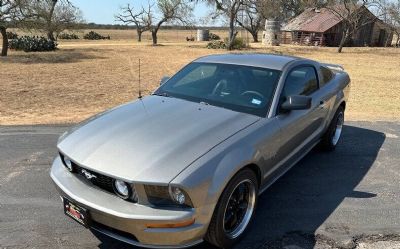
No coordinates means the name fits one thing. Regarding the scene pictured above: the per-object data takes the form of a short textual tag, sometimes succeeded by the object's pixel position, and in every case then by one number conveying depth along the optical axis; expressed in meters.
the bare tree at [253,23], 56.97
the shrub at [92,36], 58.22
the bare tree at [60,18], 30.76
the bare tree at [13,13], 22.58
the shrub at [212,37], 62.86
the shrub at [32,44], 27.64
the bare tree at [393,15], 36.27
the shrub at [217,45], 37.69
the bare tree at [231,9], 35.81
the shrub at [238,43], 37.19
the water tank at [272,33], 48.09
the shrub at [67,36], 53.49
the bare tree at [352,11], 35.62
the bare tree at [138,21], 48.18
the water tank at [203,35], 60.17
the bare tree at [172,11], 45.10
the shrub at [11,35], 37.30
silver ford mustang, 2.75
